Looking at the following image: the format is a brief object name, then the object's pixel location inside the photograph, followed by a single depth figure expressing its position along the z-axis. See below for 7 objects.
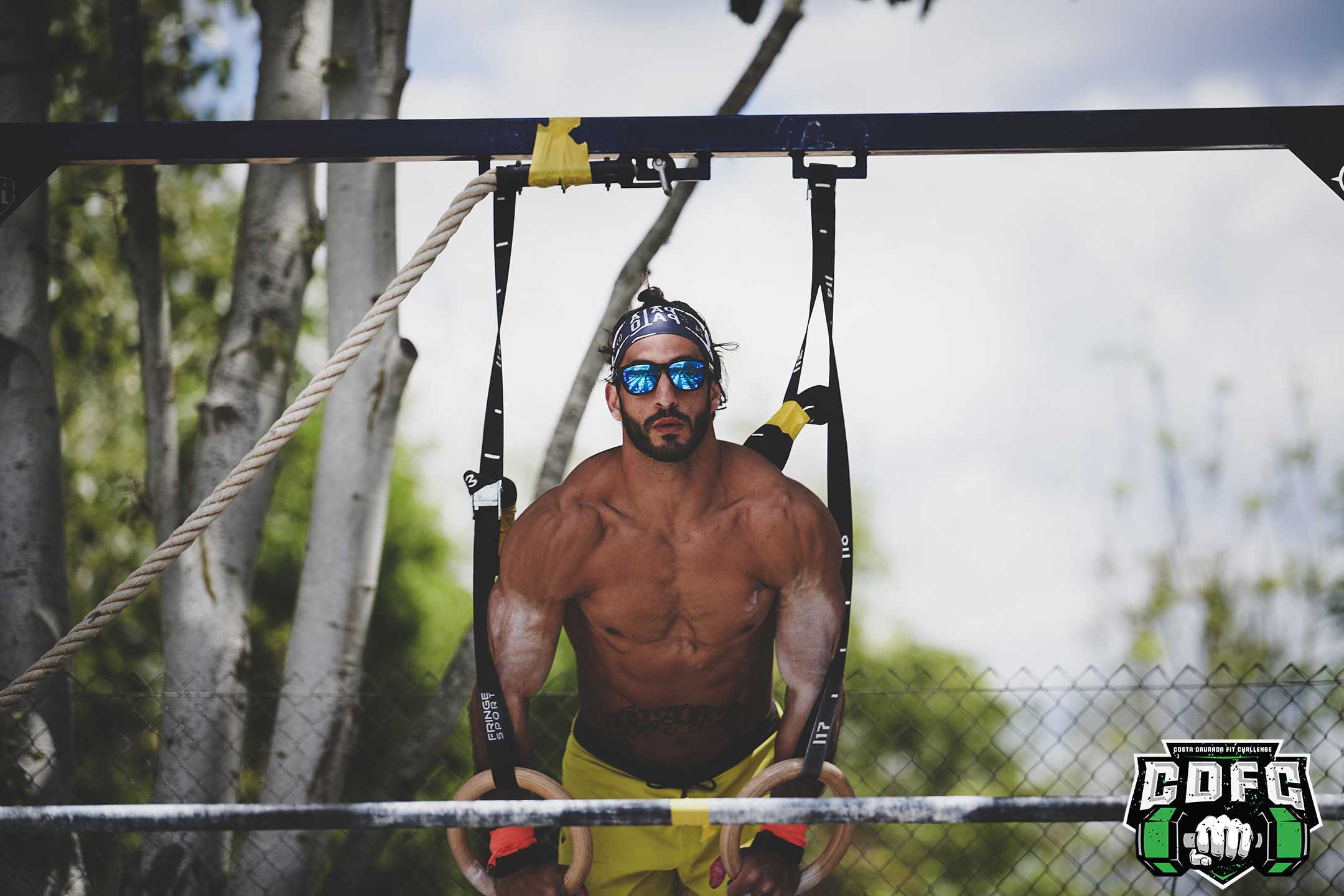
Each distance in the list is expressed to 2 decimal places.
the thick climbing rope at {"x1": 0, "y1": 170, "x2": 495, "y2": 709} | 5.57
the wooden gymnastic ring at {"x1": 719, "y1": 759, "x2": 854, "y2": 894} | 5.36
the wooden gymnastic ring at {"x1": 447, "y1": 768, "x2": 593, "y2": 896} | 5.40
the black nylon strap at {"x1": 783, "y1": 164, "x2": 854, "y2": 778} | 5.41
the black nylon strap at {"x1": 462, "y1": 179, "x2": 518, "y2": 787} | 5.52
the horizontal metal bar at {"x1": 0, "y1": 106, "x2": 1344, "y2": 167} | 5.54
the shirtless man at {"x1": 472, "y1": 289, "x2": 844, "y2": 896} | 5.86
